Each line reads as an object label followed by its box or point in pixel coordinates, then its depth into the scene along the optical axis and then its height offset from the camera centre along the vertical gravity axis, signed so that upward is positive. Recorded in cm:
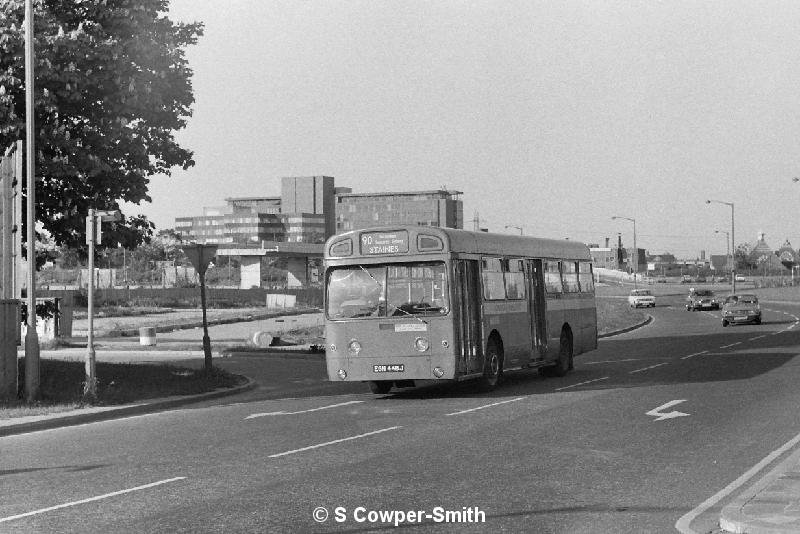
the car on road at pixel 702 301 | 8150 -26
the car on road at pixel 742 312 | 5741 -82
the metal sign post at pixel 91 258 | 2094 +109
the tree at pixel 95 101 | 2375 +471
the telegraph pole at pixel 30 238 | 2059 +148
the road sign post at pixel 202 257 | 2572 +128
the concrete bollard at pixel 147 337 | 4128 -81
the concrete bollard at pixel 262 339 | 4078 -101
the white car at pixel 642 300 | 8725 -8
